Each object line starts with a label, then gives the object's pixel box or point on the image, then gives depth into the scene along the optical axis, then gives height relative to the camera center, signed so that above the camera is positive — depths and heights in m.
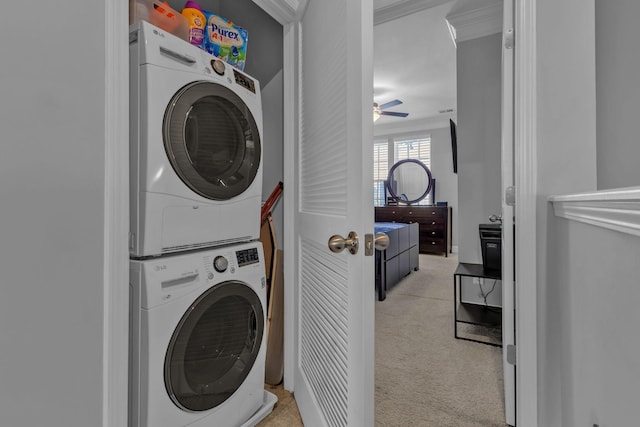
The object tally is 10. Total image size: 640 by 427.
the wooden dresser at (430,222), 5.56 -0.19
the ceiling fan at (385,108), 4.35 +1.62
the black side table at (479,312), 2.21 -0.81
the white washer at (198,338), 1.02 -0.48
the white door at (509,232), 1.32 -0.09
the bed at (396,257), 3.17 -0.54
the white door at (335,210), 0.88 +0.01
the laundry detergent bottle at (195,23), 1.32 +0.82
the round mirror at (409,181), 6.28 +0.63
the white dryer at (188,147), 1.03 +0.25
